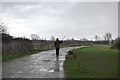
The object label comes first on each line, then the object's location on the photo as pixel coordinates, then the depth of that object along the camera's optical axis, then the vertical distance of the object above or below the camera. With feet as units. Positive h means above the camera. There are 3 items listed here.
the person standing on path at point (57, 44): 30.56 -0.70
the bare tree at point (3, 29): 54.14 +4.87
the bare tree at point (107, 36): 232.63 +8.51
